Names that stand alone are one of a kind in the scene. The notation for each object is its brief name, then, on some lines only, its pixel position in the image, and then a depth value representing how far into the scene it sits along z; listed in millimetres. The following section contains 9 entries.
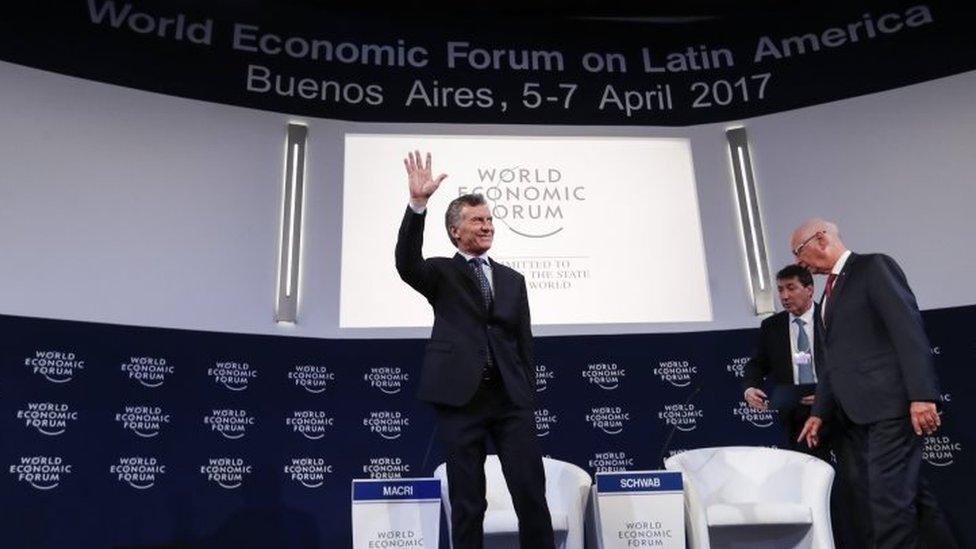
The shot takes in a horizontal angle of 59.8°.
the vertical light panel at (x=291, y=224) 5020
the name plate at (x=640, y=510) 3602
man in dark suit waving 3047
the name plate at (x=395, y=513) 3398
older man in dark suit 3045
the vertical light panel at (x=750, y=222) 5270
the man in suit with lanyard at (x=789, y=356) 4316
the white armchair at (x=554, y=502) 3814
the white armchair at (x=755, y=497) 3818
